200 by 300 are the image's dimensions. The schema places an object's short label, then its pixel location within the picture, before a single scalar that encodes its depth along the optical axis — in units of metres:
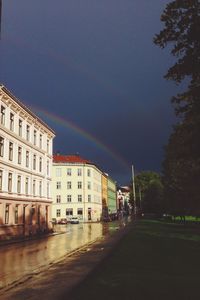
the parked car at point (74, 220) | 57.01
